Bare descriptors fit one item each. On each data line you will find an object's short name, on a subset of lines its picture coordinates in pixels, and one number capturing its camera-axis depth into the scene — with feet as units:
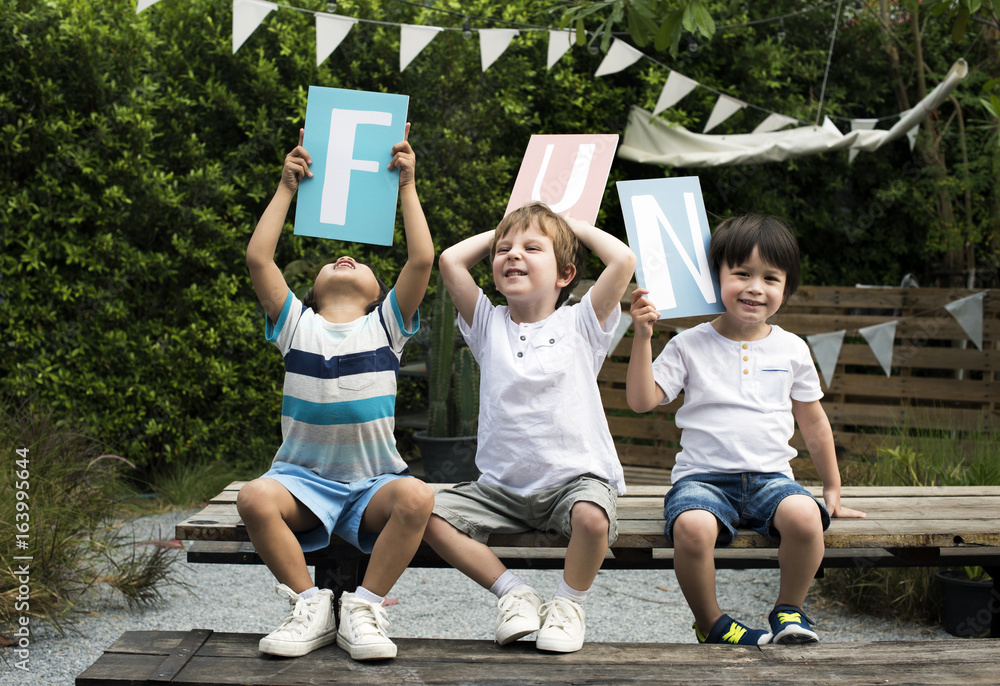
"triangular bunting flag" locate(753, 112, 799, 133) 20.06
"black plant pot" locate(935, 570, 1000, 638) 9.74
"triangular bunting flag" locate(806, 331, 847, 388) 15.83
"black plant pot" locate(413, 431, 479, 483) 15.21
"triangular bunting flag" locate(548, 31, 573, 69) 14.64
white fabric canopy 19.04
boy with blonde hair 6.19
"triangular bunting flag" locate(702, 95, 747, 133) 18.62
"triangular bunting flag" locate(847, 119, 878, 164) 19.63
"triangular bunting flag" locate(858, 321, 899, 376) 15.87
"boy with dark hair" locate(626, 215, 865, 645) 6.51
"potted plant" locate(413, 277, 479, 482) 15.05
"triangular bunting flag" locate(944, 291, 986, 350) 15.99
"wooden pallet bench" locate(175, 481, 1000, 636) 6.66
